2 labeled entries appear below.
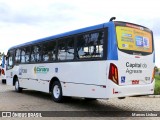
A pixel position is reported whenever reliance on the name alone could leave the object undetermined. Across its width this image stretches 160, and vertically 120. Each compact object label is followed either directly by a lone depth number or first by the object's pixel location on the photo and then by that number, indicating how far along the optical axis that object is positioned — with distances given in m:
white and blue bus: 6.15
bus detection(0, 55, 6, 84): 15.73
